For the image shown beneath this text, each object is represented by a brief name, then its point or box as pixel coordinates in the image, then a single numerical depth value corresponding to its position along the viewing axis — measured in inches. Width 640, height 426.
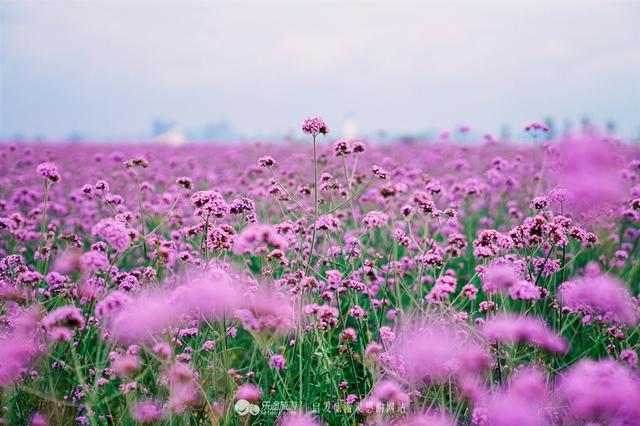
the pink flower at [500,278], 84.0
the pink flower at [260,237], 84.9
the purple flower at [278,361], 101.5
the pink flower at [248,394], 87.7
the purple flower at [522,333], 77.4
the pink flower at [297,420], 82.3
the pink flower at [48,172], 117.1
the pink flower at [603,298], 88.1
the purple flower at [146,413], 87.7
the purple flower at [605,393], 61.6
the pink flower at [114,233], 84.9
